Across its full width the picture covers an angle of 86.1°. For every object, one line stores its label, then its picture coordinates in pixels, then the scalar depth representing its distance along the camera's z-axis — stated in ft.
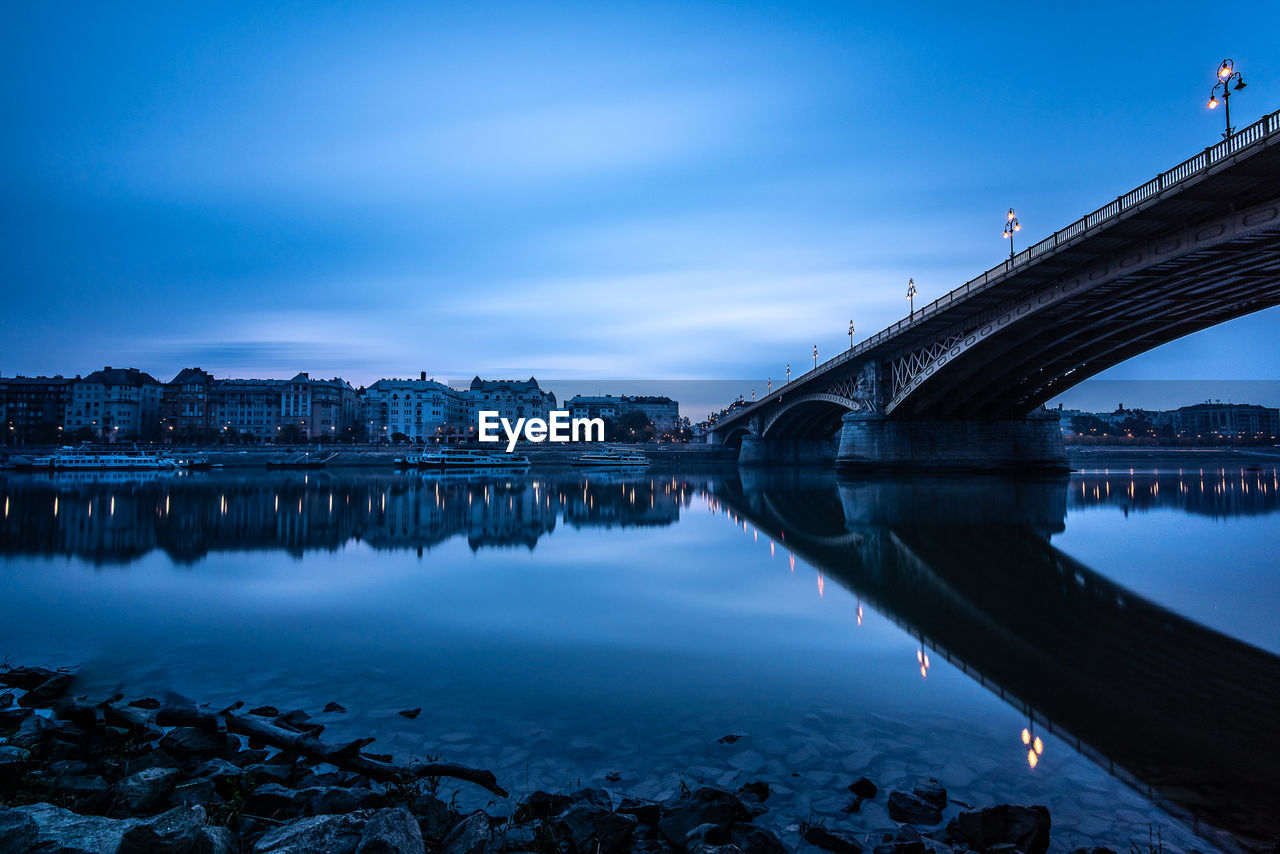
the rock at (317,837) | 12.72
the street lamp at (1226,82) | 65.80
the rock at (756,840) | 15.03
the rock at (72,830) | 12.57
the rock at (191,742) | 19.85
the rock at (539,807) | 16.61
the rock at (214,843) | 12.39
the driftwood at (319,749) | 18.71
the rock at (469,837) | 14.02
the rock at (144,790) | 16.14
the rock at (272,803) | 16.31
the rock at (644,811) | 16.46
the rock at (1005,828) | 15.43
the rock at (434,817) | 15.28
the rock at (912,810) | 16.72
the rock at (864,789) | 17.98
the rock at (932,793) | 17.48
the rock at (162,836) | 12.10
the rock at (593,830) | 15.10
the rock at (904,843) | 14.90
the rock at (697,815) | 15.69
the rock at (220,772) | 17.76
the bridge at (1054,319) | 76.02
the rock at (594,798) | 17.08
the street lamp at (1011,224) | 116.88
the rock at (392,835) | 12.51
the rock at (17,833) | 12.23
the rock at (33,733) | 20.21
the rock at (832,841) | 15.55
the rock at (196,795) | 16.33
